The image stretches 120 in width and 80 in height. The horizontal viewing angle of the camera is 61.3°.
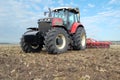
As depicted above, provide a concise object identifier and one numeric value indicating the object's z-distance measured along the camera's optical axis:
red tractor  4.89
